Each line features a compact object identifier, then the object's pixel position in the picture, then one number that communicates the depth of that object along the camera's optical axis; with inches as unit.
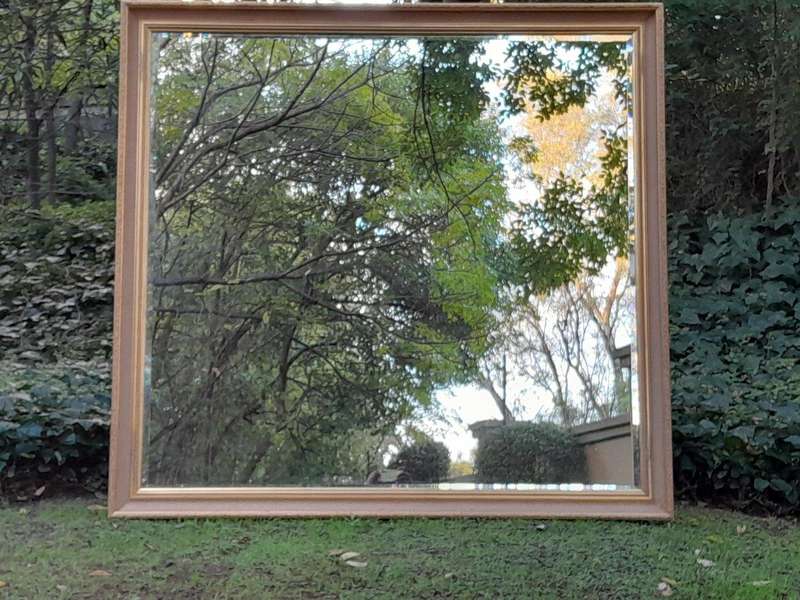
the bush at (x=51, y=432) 118.8
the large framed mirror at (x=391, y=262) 113.6
